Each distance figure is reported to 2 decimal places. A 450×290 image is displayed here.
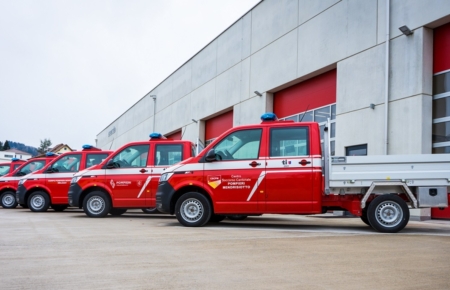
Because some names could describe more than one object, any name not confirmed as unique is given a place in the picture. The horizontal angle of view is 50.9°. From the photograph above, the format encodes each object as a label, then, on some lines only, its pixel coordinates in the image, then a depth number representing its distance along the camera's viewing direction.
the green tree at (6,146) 146.00
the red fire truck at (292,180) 8.46
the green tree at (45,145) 131.62
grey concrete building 12.78
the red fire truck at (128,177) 11.91
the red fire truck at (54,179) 14.54
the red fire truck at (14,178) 17.44
